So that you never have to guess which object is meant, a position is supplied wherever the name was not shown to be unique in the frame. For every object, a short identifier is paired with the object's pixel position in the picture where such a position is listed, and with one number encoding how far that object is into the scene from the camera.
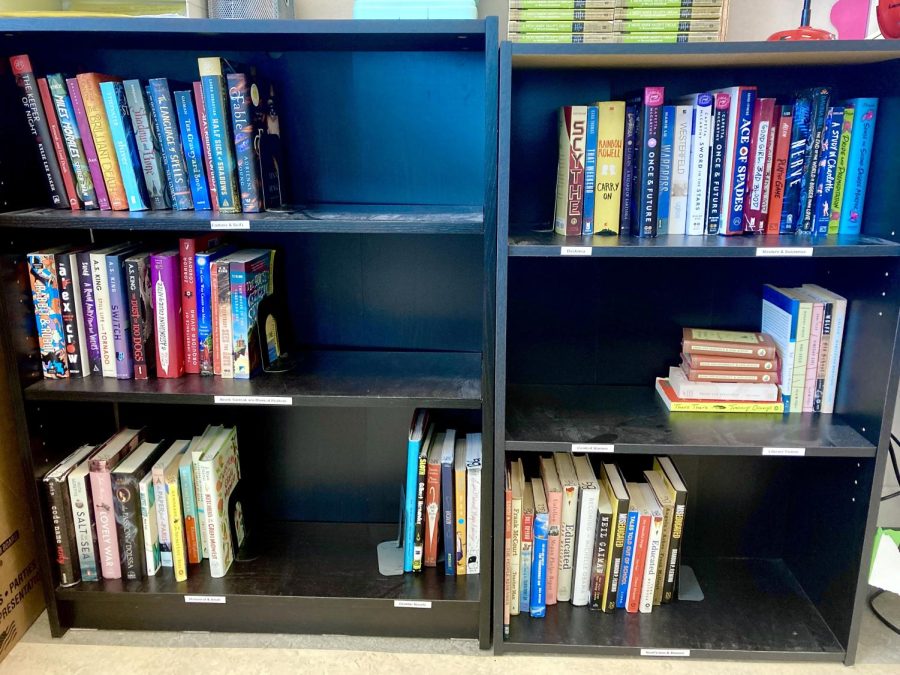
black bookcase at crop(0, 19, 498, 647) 1.59
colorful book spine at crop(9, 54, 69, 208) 1.57
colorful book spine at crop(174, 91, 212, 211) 1.59
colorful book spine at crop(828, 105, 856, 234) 1.55
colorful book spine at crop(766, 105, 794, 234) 1.56
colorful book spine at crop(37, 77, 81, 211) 1.59
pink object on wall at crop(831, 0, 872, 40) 1.71
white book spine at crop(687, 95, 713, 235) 1.55
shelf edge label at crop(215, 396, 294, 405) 1.61
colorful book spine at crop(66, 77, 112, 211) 1.59
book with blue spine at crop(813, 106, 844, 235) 1.55
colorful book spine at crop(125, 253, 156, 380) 1.67
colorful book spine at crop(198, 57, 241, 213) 1.54
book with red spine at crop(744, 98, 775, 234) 1.55
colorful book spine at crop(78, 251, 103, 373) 1.66
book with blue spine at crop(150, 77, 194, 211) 1.59
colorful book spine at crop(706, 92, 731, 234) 1.55
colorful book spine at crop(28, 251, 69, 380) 1.65
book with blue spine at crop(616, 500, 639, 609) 1.72
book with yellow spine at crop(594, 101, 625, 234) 1.56
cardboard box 1.74
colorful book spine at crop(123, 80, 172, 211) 1.60
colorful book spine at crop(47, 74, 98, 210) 1.58
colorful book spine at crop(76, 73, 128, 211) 1.59
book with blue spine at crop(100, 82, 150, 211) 1.59
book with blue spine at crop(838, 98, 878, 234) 1.54
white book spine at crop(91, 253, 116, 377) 1.66
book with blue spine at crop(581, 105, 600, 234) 1.56
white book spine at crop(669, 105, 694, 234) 1.56
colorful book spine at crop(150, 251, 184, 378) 1.66
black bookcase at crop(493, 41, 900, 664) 1.50
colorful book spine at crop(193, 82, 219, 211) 1.58
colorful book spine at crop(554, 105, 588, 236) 1.57
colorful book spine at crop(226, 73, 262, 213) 1.56
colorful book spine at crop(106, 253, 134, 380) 1.66
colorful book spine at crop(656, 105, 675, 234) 1.56
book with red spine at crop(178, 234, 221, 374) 1.67
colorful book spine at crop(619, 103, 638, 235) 1.57
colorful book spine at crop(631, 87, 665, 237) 1.54
